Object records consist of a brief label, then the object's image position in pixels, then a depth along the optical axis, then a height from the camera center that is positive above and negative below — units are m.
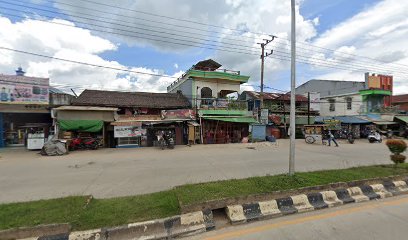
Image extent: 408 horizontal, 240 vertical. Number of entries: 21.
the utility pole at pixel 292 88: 5.85 +0.84
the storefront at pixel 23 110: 15.41 +0.63
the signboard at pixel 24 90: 15.27 +2.06
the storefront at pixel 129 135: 17.20 -1.42
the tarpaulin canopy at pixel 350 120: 24.36 -0.27
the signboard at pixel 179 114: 19.00 +0.34
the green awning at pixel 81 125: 15.40 -0.54
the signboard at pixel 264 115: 22.44 +0.29
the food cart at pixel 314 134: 19.17 -1.48
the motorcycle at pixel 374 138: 20.44 -1.97
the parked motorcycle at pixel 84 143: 15.51 -1.91
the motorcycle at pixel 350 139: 19.84 -2.02
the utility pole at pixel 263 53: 21.25 +6.65
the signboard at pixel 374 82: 27.03 +4.63
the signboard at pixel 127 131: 17.16 -1.11
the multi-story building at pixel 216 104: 20.39 +1.39
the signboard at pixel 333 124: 23.73 -0.70
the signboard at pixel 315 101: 29.97 +2.38
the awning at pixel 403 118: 26.67 -0.04
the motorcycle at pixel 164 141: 16.38 -1.81
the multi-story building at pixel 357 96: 27.14 +2.94
